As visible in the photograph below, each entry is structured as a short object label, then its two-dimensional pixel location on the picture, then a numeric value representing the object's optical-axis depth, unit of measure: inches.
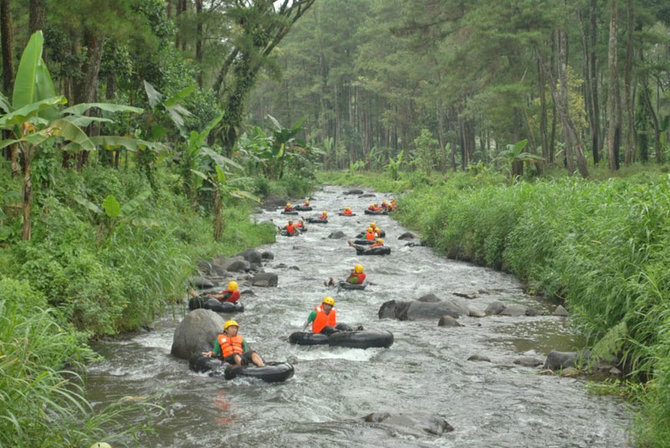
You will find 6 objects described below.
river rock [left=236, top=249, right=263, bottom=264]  741.3
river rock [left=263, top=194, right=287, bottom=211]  1395.2
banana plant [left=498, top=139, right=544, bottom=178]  1105.4
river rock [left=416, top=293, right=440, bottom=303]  532.4
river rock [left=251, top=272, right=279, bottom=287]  625.0
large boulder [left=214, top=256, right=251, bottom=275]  687.7
